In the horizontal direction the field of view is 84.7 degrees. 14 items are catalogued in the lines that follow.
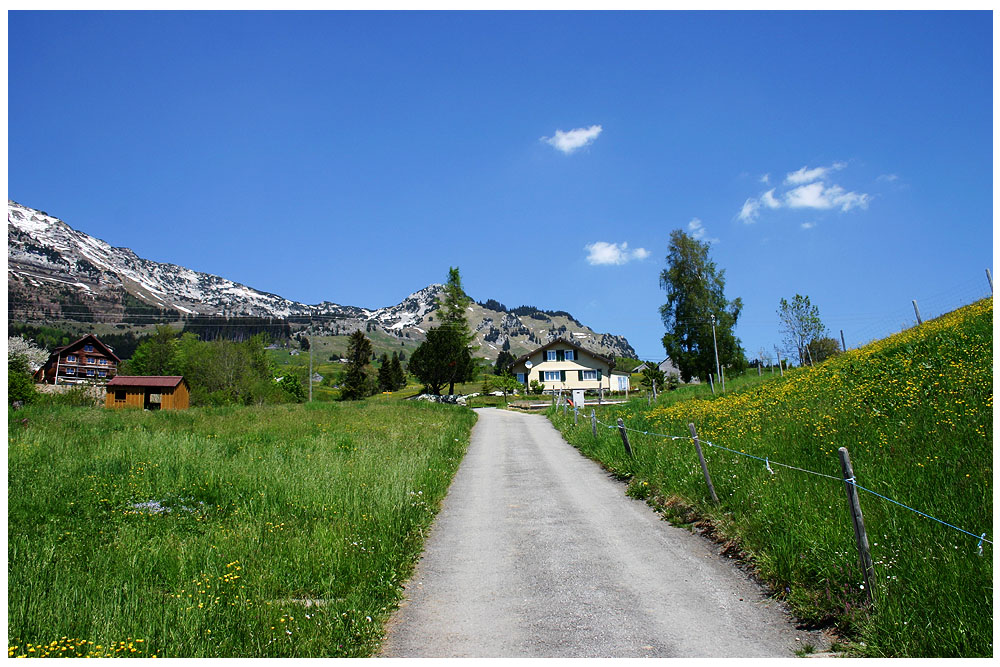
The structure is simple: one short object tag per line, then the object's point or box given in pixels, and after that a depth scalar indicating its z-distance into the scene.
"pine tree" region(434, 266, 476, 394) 72.94
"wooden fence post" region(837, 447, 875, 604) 5.43
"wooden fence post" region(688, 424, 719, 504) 9.57
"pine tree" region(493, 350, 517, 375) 178.62
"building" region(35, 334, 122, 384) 110.25
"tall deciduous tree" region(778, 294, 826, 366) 57.56
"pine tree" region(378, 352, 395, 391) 113.31
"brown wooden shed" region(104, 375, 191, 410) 57.94
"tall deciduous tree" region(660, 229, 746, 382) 53.88
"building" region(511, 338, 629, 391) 83.75
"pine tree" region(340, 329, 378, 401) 90.12
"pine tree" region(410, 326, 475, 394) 71.25
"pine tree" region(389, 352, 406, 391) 117.06
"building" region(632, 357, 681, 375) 126.62
